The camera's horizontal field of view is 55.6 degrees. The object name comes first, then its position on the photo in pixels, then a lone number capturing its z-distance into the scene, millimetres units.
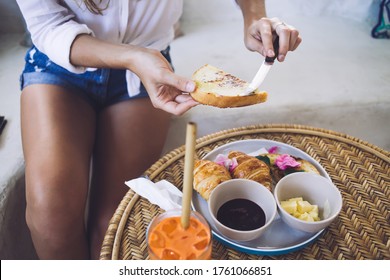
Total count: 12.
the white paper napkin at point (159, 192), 802
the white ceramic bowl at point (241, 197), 680
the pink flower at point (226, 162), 854
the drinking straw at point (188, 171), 480
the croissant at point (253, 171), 806
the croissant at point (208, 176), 792
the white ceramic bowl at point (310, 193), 719
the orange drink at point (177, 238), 587
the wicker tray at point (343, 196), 732
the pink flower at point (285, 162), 847
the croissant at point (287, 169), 847
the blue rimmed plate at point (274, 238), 708
